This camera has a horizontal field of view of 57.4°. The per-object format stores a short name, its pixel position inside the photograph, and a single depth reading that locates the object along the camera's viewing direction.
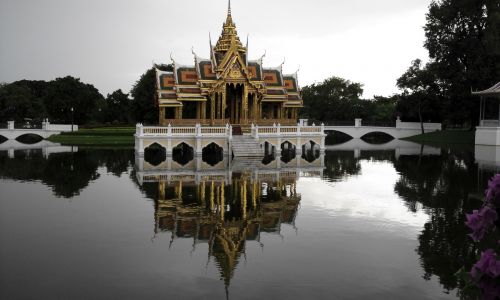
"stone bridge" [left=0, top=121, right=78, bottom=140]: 53.60
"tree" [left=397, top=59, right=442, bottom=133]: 55.41
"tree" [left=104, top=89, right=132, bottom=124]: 73.56
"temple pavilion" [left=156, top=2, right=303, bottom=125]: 33.53
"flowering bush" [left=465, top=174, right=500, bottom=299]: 2.66
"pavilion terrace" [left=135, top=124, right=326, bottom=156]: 30.14
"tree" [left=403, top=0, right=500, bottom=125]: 48.09
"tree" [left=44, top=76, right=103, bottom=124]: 65.94
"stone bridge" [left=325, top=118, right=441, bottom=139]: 61.84
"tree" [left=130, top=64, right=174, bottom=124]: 53.16
